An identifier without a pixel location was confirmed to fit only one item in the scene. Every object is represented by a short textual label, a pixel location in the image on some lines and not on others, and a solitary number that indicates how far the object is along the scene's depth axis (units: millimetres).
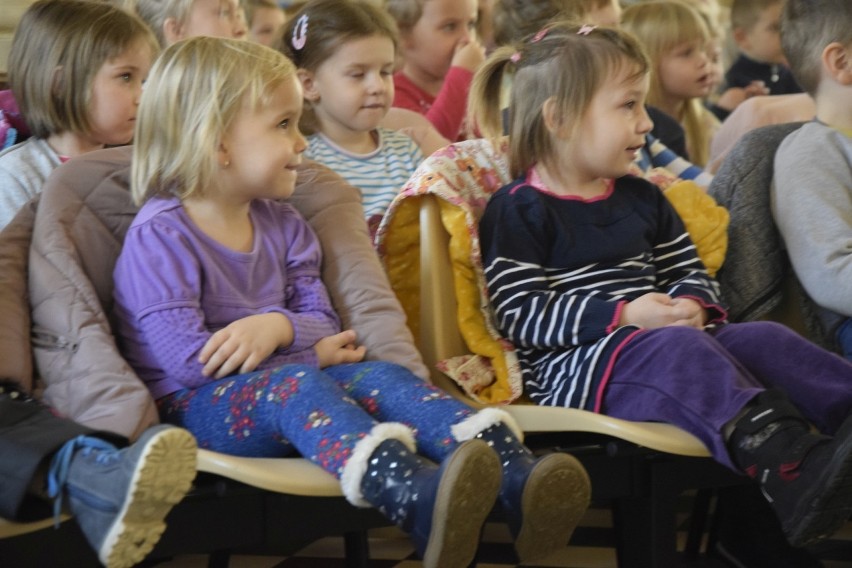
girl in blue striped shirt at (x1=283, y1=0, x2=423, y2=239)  4803
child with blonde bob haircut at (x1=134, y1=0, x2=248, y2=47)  5043
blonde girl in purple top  2926
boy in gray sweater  4060
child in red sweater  6118
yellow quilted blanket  3880
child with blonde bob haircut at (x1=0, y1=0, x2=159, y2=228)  3963
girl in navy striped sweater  3319
